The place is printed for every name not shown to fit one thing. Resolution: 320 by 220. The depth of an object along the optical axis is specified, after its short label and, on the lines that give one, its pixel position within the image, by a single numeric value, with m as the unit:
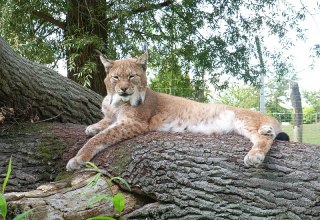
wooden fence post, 8.01
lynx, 3.75
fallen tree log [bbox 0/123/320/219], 3.03
